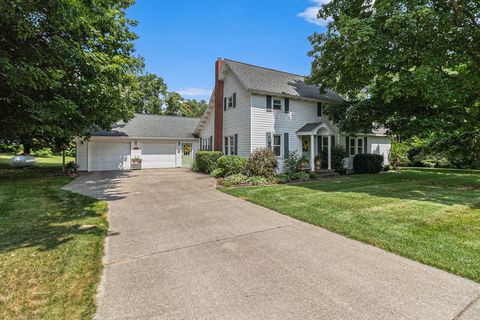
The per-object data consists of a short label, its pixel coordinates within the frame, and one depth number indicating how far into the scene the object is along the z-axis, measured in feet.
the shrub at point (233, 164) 44.70
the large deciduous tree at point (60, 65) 24.97
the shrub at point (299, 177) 44.29
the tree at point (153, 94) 125.59
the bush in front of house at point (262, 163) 42.50
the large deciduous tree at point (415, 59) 31.91
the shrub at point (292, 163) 48.70
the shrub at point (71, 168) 52.02
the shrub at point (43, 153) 119.80
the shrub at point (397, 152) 68.69
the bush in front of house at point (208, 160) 55.16
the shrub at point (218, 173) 48.28
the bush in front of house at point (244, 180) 39.17
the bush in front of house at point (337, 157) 53.88
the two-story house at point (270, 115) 47.03
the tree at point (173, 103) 135.03
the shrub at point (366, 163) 58.59
